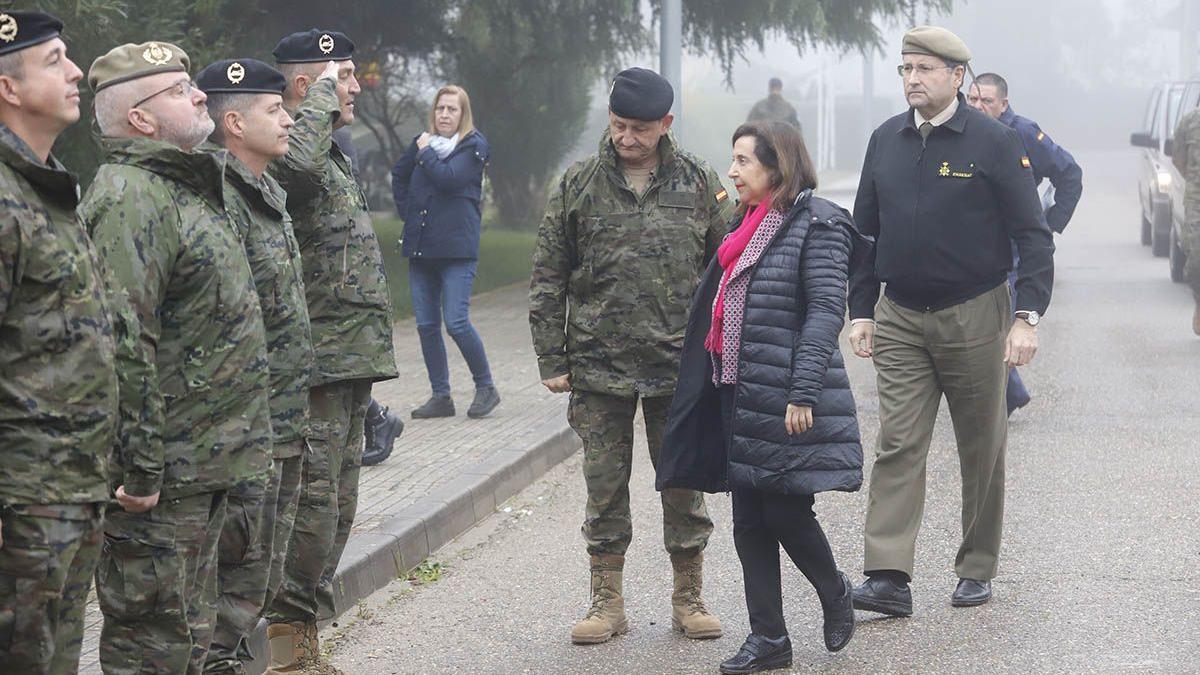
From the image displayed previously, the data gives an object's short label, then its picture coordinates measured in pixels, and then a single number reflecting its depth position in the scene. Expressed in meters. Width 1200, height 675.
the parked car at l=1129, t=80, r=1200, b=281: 18.59
